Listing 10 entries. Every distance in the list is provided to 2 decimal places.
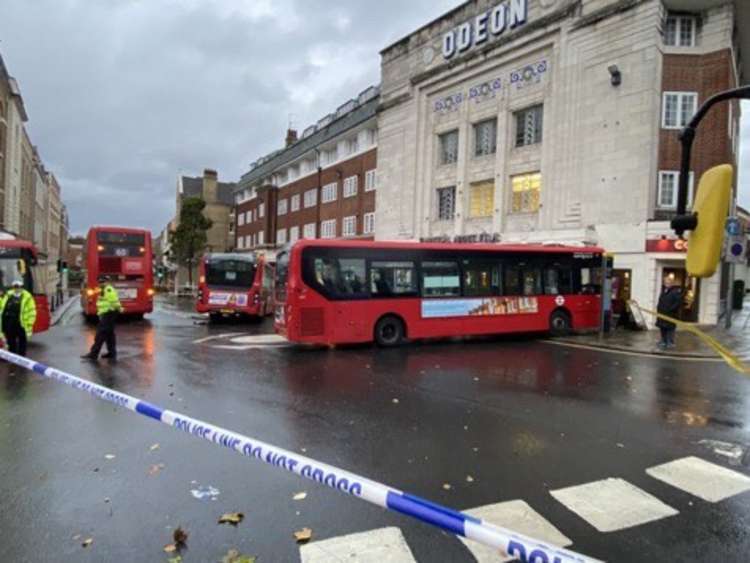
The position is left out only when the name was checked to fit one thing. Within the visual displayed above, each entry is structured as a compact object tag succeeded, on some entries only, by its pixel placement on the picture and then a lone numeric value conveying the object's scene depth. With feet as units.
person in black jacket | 43.21
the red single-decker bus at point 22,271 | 42.32
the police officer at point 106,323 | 34.65
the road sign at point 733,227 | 52.65
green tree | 161.79
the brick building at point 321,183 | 118.21
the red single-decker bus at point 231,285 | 64.69
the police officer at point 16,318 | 33.01
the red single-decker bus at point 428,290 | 41.70
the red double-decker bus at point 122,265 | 61.57
